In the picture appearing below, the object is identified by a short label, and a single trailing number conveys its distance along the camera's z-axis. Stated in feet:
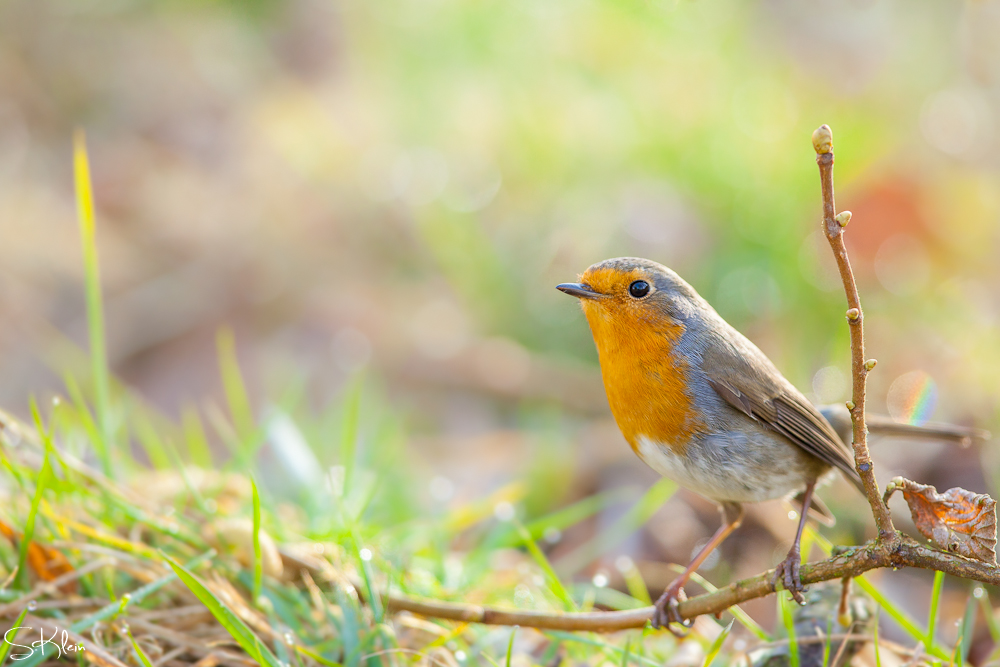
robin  13.43
